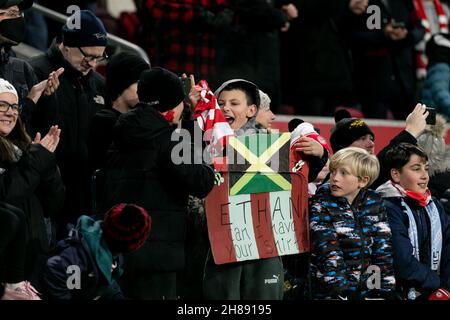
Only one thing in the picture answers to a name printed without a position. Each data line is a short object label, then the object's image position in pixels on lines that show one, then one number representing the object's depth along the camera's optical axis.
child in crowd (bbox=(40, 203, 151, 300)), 13.16
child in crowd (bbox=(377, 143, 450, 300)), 16.06
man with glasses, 16.17
